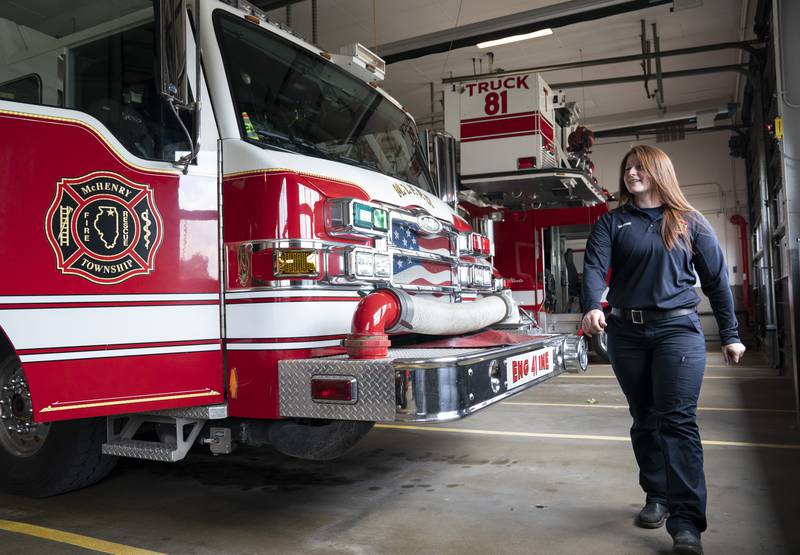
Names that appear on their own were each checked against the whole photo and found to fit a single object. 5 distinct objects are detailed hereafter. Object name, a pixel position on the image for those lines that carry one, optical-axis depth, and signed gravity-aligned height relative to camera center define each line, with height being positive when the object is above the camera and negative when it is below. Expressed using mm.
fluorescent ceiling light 11945 +4613
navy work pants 2838 -451
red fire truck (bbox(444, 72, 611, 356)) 8953 +1547
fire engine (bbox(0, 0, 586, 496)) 2816 +187
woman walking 2855 -105
